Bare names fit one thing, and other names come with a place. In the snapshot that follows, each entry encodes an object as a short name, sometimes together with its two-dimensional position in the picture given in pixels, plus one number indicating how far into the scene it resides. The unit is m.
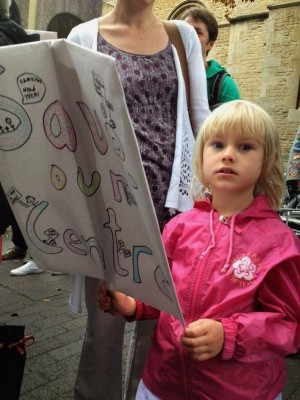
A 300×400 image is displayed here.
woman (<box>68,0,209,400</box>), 1.72
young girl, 1.17
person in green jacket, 2.68
